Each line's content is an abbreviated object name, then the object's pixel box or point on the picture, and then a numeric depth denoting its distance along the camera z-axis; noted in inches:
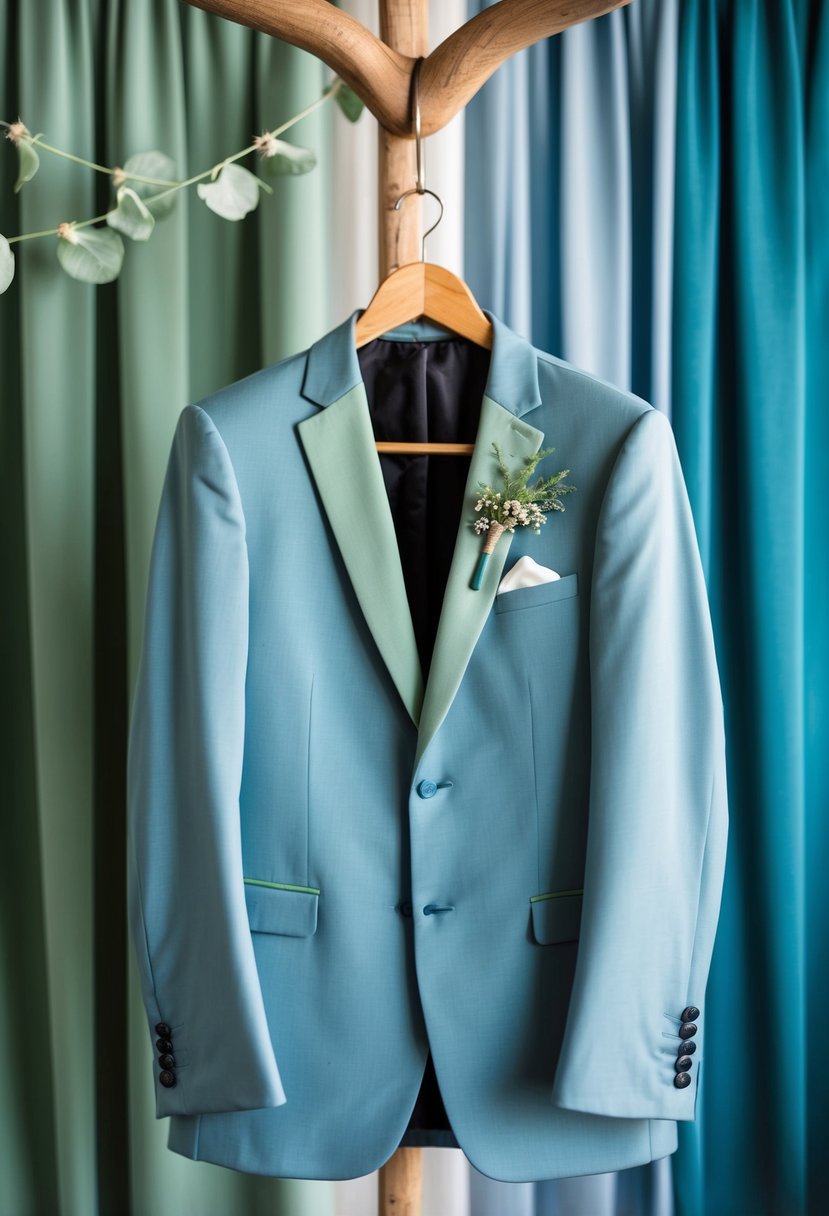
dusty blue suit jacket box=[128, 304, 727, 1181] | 49.5
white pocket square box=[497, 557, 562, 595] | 51.4
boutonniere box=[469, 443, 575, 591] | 51.2
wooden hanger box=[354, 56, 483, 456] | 55.3
